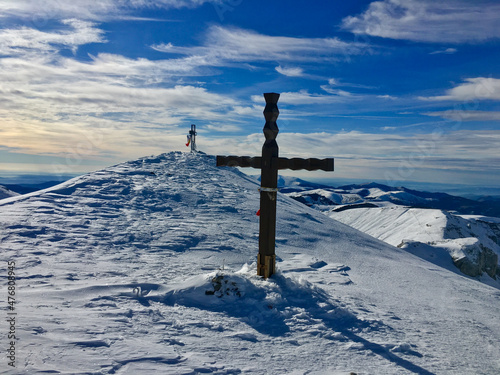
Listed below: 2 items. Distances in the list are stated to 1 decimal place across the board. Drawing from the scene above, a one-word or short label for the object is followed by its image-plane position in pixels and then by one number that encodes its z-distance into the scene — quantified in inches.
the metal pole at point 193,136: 764.5
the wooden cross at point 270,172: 288.7
